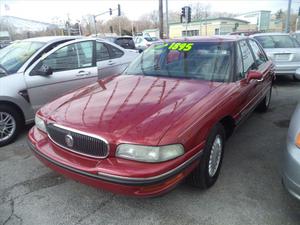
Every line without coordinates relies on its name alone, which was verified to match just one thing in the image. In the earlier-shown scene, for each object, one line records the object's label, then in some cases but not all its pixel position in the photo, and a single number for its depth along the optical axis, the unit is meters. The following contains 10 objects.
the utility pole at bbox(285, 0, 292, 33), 15.94
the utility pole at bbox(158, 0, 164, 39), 17.27
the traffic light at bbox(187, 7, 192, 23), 17.08
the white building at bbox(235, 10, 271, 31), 54.16
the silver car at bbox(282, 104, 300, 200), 1.98
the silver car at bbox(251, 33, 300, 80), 7.02
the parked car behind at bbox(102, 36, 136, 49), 11.07
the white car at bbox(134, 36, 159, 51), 19.97
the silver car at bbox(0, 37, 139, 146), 3.79
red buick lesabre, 1.97
